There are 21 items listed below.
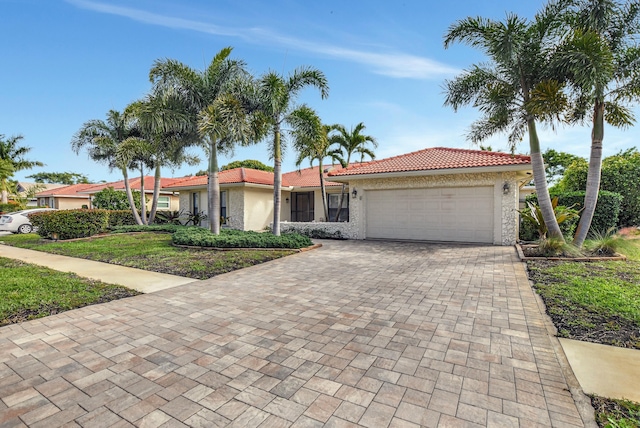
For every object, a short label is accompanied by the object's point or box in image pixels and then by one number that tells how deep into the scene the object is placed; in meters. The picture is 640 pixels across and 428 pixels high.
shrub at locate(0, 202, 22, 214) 27.03
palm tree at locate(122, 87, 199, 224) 12.55
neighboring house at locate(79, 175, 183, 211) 27.70
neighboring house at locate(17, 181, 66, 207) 37.20
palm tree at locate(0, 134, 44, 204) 28.59
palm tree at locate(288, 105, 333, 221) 12.49
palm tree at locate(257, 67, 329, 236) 11.81
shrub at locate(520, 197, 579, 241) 10.41
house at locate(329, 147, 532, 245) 12.38
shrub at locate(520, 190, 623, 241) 12.91
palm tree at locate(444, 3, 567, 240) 8.96
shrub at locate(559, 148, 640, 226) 15.16
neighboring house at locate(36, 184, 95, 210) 33.91
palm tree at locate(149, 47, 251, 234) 12.39
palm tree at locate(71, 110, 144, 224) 19.16
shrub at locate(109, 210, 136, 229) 19.31
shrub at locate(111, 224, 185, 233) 16.81
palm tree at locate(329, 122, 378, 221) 16.81
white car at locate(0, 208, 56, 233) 18.17
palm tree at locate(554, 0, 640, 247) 8.23
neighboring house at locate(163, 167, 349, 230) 19.02
